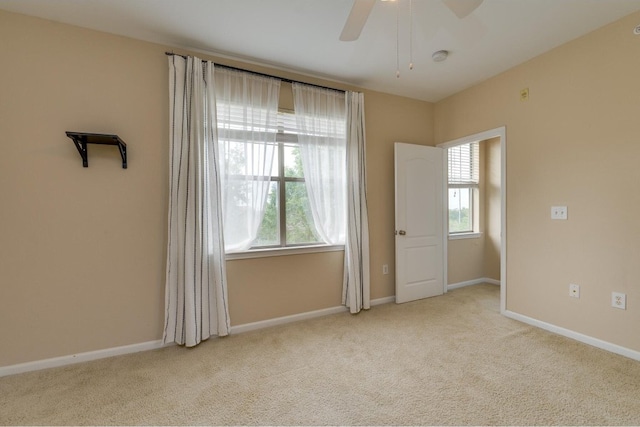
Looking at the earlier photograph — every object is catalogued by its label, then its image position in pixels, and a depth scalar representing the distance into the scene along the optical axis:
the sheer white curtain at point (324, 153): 2.89
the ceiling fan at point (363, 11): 1.43
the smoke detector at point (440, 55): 2.57
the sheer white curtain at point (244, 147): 2.57
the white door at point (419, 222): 3.42
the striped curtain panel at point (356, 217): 3.08
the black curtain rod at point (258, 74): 2.40
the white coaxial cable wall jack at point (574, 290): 2.42
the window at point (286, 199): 2.87
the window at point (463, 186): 4.21
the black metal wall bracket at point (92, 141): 2.00
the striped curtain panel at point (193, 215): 2.35
